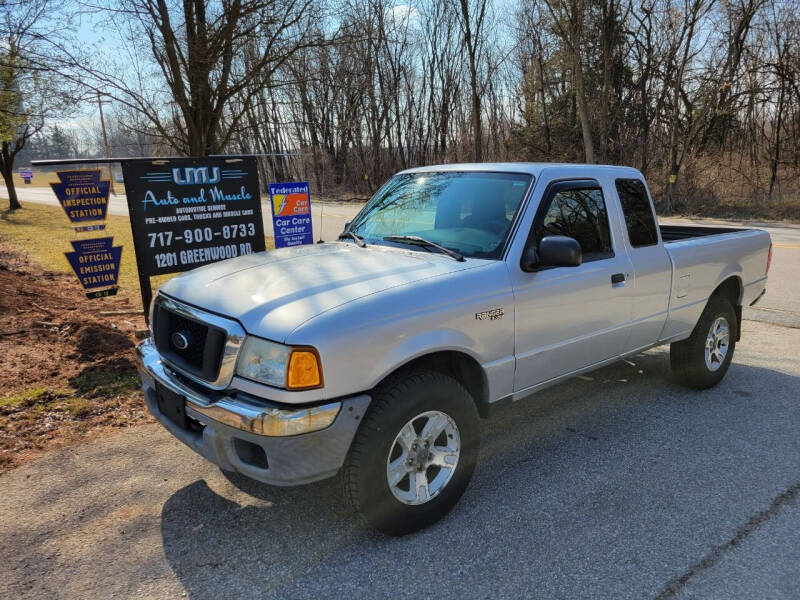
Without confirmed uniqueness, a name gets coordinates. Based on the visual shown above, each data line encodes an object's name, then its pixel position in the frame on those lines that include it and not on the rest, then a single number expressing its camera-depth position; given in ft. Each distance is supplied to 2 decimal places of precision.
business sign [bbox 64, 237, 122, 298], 21.13
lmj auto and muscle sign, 19.80
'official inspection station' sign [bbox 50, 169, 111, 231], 19.85
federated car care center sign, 29.14
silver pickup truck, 8.71
